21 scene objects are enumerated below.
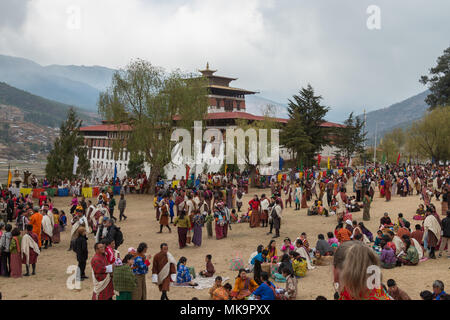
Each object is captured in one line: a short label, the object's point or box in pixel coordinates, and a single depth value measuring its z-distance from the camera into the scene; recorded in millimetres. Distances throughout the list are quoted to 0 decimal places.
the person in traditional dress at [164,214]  15547
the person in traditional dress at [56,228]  13898
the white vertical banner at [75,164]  28853
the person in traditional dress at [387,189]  21922
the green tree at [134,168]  43028
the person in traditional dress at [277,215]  14117
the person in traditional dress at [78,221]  12055
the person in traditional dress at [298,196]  20859
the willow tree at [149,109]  29672
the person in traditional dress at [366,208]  16406
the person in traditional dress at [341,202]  16531
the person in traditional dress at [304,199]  20938
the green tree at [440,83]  56094
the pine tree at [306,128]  40156
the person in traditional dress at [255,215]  16359
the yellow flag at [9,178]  24125
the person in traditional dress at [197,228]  13258
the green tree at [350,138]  49250
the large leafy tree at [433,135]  43094
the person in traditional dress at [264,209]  16391
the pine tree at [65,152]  35906
